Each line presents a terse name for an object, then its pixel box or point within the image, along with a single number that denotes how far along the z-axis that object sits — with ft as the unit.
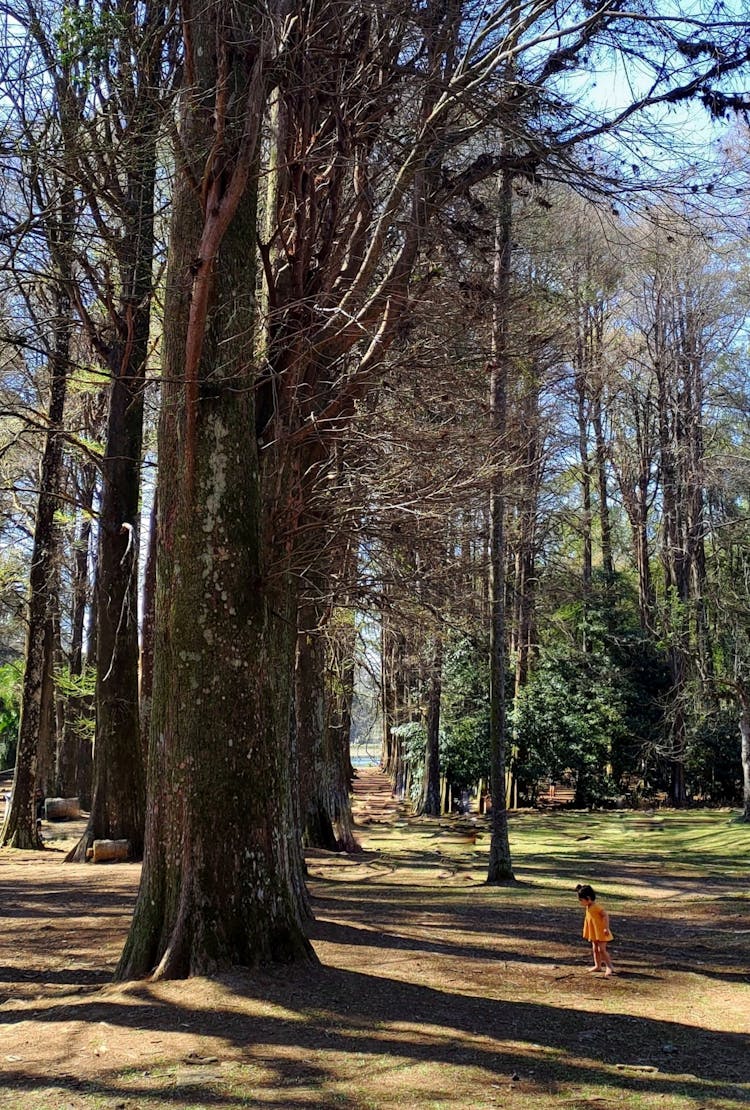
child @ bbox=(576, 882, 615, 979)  27.14
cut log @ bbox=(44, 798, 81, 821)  74.18
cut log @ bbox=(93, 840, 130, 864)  48.03
